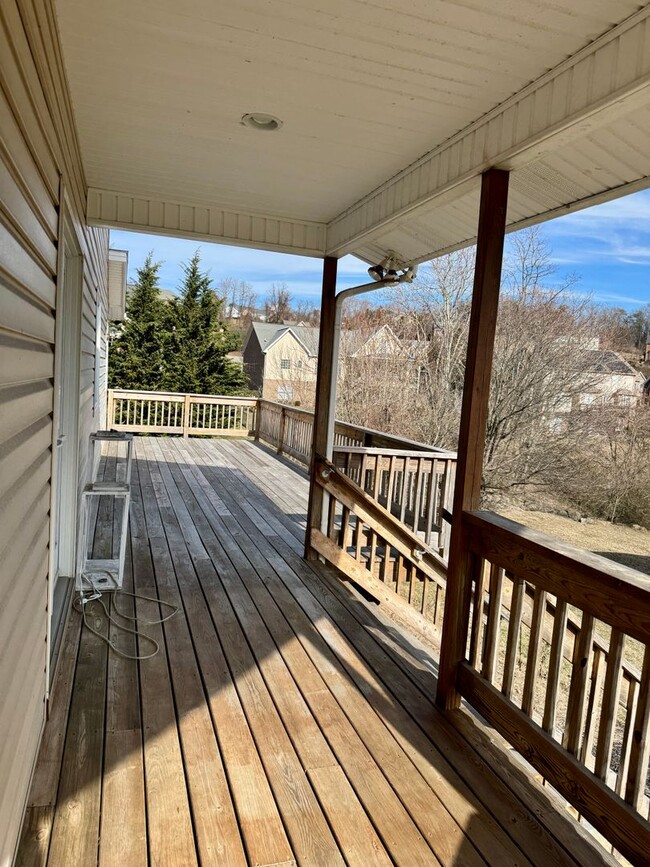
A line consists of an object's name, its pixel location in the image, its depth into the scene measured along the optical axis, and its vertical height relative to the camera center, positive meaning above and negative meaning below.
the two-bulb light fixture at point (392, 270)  4.30 +0.83
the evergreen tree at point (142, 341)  15.42 +0.60
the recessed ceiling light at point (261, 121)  2.48 +1.10
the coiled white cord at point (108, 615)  2.80 -1.40
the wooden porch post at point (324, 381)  4.39 -0.05
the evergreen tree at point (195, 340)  15.96 +0.78
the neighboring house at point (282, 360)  21.05 +0.53
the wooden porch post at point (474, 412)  2.39 -0.11
